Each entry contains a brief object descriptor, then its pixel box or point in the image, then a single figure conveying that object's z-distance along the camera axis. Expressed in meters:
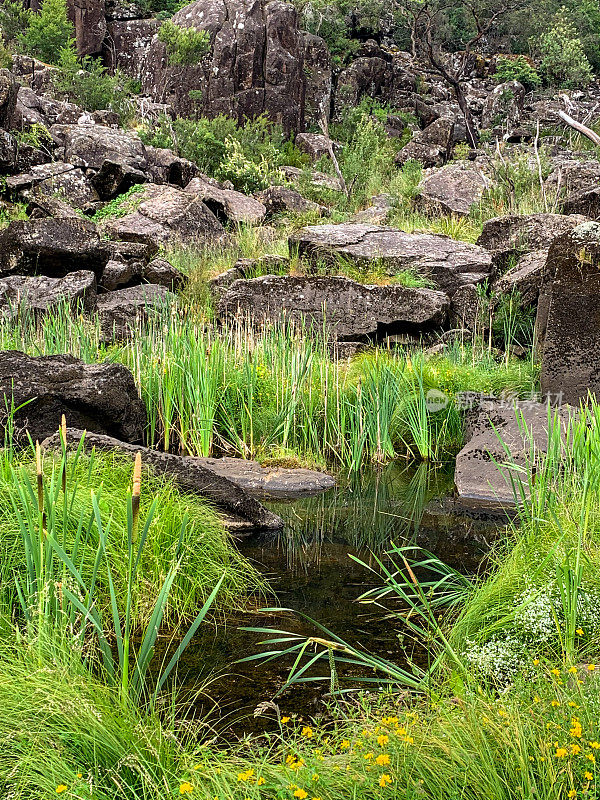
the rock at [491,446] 6.68
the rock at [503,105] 33.62
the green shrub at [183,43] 26.14
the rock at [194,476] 5.06
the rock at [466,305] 11.73
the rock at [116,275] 12.23
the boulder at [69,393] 6.04
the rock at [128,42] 30.50
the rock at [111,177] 17.23
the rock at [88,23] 31.61
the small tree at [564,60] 37.06
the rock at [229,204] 17.19
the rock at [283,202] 18.23
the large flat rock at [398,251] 12.18
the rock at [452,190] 16.67
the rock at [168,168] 18.31
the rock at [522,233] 12.17
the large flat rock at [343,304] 11.47
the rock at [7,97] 17.52
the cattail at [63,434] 2.80
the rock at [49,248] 12.02
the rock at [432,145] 25.67
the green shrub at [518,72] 37.44
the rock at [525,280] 10.88
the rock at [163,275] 12.74
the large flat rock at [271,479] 6.77
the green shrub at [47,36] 28.83
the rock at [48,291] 10.72
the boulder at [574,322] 8.31
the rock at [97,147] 17.80
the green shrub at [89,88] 24.28
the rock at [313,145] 26.70
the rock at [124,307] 10.37
